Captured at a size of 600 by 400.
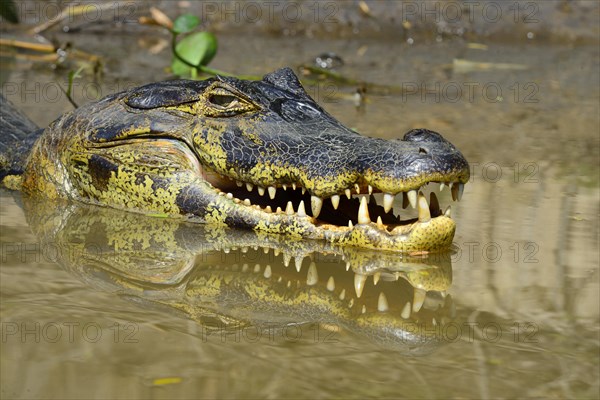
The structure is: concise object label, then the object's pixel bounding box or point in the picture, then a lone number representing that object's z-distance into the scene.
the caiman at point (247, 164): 9.19
